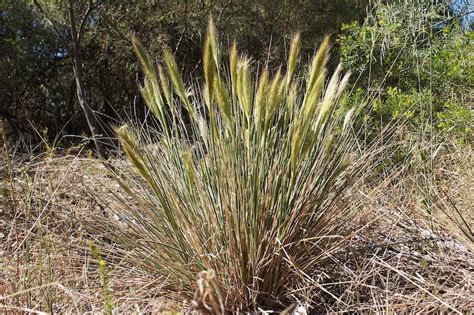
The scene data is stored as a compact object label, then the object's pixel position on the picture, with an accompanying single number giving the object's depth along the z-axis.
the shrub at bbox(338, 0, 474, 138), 4.03
